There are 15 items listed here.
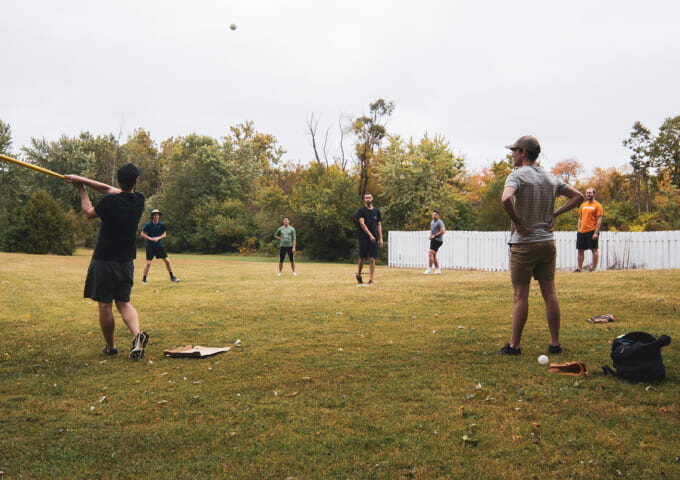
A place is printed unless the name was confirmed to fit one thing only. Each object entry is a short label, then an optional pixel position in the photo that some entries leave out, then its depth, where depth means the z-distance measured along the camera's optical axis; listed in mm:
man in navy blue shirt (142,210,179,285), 15000
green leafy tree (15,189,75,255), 33750
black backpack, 4328
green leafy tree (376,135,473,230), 33156
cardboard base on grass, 5773
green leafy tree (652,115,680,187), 31094
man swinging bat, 5680
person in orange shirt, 13305
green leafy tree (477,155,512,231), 29834
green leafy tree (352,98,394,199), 42938
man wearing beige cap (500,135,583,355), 5285
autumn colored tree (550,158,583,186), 57125
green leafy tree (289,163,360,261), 33594
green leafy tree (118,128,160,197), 59969
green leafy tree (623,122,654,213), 34000
